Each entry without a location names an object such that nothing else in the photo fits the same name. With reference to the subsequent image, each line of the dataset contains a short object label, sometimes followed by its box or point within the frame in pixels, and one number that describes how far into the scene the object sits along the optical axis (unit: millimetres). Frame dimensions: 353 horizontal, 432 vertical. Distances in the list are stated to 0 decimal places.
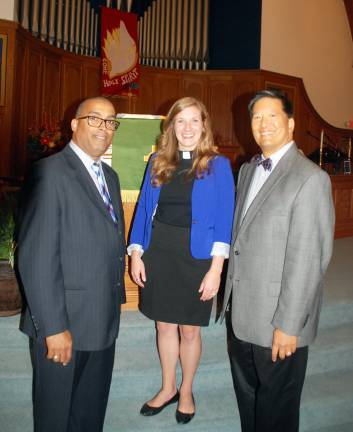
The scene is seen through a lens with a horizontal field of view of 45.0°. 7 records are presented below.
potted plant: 2654
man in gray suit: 1571
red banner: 6984
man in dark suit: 1502
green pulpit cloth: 2463
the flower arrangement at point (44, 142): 4320
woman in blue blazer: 1968
